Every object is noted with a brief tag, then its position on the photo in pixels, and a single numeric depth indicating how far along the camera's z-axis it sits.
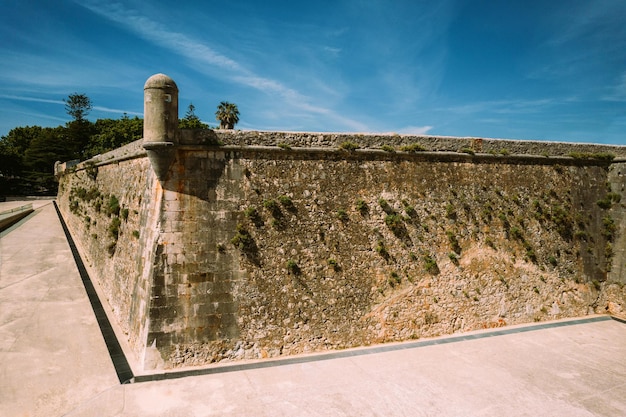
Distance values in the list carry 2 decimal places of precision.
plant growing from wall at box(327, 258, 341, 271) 10.95
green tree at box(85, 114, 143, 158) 42.91
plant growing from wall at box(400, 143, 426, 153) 11.91
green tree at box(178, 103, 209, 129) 46.42
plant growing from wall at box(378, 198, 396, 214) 11.66
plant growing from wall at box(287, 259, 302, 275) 10.56
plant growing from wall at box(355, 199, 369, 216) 11.39
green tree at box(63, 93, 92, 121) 54.12
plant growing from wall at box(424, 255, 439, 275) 12.02
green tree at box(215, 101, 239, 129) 42.00
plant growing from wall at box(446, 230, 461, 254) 12.42
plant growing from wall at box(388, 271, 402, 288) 11.60
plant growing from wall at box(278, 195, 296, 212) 10.59
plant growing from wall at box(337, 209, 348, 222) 11.17
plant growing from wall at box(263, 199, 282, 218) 10.45
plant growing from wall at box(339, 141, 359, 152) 11.22
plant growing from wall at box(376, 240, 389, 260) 11.55
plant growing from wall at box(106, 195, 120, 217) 14.00
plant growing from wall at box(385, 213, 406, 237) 11.70
